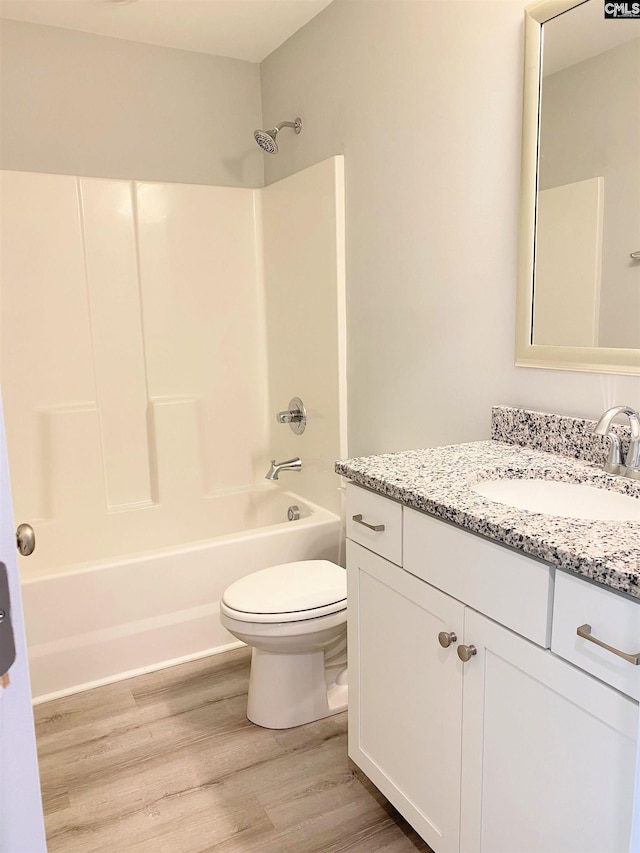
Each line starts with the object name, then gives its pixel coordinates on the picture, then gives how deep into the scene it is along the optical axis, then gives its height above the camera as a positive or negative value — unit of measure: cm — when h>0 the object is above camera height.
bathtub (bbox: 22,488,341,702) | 220 -96
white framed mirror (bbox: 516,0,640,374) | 144 +29
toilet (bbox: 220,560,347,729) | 191 -91
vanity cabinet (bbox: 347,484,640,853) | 100 -70
